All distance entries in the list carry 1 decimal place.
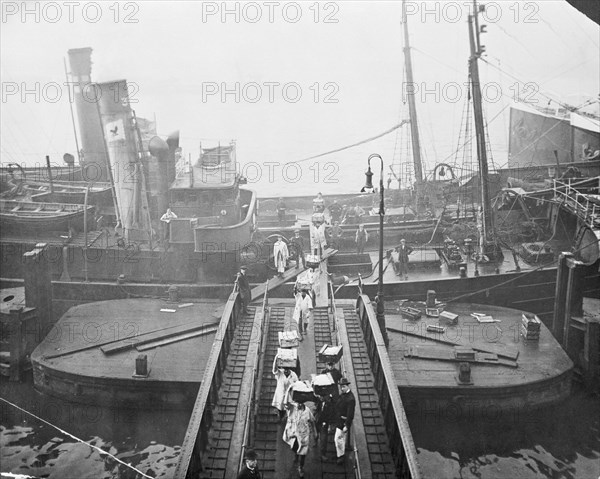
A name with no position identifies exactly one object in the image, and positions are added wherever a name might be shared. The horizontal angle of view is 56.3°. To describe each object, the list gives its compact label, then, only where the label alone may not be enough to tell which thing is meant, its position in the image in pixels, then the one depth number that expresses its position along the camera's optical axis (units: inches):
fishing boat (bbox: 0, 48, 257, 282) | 771.4
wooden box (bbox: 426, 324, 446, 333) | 631.2
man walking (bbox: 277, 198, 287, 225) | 1022.4
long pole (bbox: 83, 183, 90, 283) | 772.1
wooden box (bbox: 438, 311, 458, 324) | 649.6
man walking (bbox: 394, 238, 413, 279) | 780.0
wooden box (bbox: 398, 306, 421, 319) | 662.8
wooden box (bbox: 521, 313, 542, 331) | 610.2
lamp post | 518.0
